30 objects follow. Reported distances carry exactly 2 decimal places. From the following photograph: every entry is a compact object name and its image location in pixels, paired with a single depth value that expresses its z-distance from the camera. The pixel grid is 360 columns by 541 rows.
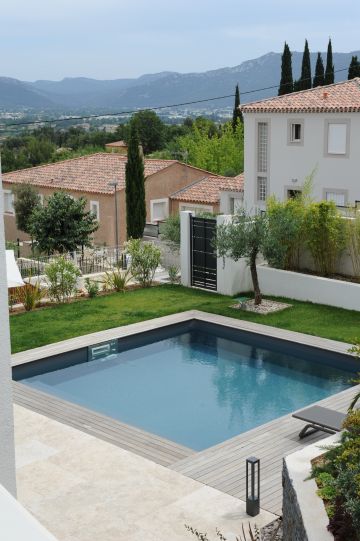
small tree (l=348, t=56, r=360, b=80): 44.28
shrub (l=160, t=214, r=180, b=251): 22.89
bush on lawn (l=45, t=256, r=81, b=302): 19.75
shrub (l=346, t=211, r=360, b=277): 19.11
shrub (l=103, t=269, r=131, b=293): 21.25
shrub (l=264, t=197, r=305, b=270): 19.02
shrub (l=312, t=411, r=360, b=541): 6.32
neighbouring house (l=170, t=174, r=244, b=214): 33.22
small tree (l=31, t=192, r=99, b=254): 25.89
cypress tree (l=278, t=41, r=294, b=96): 45.06
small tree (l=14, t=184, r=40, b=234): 36.59
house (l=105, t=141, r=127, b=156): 70.36
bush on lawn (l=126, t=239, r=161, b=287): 21.42
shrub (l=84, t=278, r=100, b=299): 20.67
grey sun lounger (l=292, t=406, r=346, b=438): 10.70
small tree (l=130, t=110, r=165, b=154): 79.85
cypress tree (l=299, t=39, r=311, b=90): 44.78
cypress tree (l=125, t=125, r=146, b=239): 32.47
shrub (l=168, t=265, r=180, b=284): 22.20
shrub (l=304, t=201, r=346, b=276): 19.33
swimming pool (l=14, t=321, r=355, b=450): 13.01
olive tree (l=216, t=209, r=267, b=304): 18.81
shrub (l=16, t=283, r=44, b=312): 19.41
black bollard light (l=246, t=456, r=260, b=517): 8.69
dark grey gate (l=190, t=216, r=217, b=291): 21.20
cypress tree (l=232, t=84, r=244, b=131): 53.38
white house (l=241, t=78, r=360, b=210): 27.12
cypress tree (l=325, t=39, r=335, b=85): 47.56
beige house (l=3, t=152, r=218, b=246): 34.88
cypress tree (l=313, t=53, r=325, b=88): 47.88
